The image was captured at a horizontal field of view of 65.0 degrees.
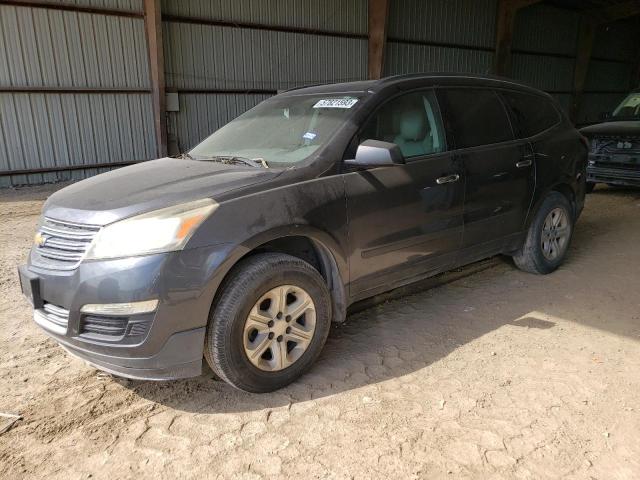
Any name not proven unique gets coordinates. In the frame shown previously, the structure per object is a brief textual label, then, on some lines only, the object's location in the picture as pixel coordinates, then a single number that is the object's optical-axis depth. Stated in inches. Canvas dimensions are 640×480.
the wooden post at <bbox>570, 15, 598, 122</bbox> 750.5
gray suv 97.3
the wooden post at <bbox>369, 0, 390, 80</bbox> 499.8
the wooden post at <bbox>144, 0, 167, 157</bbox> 380.5
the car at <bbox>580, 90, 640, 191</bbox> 306.3
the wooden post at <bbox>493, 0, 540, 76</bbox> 619.5
